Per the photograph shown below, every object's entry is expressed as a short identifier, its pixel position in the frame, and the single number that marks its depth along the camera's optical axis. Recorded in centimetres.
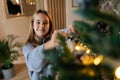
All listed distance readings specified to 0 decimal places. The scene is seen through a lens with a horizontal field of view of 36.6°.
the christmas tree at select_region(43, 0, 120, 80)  43
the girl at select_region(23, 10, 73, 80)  101
